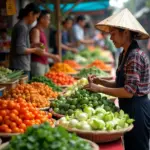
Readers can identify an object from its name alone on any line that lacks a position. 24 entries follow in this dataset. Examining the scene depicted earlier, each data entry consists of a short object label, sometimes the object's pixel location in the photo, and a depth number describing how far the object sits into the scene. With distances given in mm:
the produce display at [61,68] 8328
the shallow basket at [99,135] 3220
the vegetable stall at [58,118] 2572
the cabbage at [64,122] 3418
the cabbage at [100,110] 3619
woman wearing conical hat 3715
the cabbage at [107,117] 3414
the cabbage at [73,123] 3362
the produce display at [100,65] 8953
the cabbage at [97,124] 3285
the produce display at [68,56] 11173
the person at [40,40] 7512
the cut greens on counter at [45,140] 2508
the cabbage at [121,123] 3398
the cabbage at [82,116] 3455
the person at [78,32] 12669
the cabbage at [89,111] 3596
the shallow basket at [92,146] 2777
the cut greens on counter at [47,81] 5887
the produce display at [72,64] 9581
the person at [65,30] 12148
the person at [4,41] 8156
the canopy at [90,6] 14031
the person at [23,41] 6617
